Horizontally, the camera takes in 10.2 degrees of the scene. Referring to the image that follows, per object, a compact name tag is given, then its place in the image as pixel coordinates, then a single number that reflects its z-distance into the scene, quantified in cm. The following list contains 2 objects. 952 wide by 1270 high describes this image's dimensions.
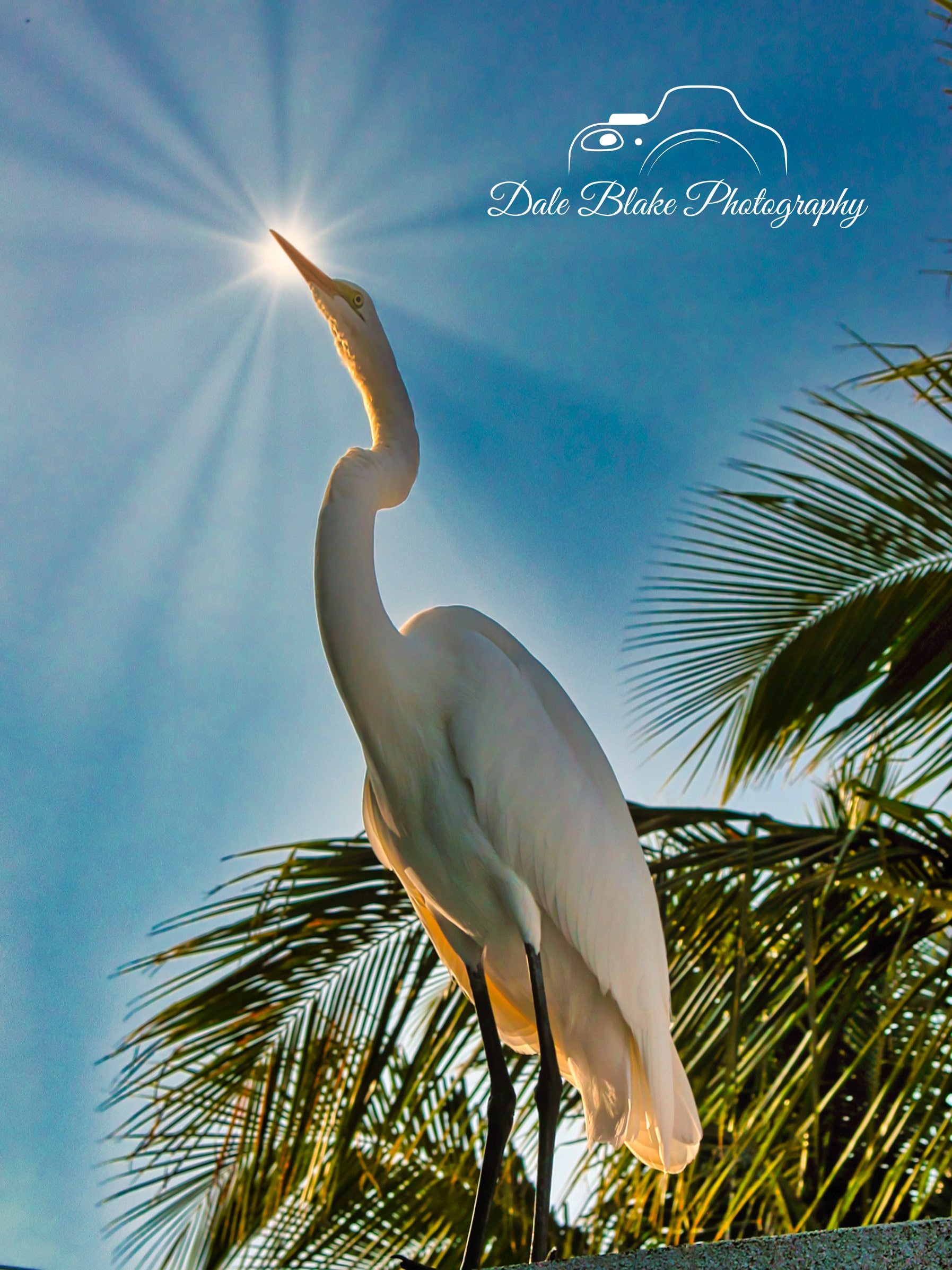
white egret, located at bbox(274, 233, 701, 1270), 460
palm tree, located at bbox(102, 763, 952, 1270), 491
